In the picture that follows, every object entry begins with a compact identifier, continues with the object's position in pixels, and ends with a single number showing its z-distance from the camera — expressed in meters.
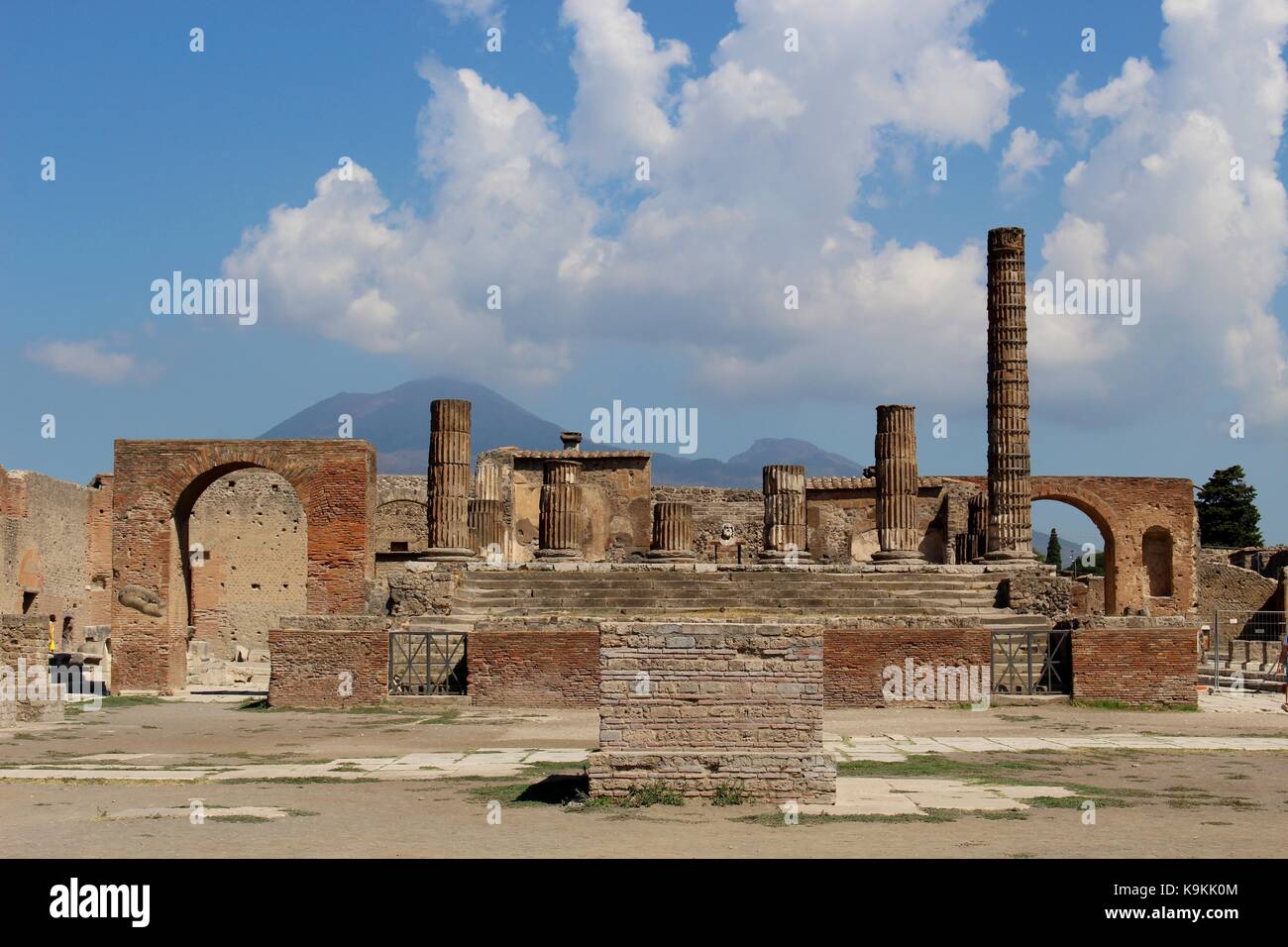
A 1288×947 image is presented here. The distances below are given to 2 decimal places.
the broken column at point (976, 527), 38.25
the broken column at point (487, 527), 34.72
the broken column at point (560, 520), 31.42
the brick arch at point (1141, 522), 42.12
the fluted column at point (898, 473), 31.34
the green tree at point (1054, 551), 79.56
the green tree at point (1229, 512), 67.06
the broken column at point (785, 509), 32.50
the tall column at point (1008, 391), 30.42
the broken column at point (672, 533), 33.22
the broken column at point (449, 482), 29.62
